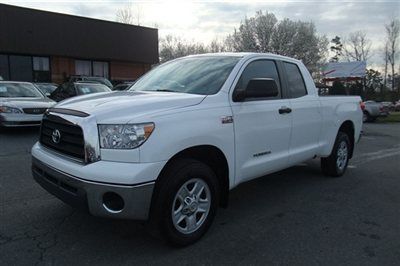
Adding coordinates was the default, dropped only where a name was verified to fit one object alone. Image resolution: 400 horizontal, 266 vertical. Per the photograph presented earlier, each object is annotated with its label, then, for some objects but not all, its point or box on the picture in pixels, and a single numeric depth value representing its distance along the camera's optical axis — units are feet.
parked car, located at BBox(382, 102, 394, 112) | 79.23
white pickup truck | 11.03
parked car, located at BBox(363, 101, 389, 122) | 74.28
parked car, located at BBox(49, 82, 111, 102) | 43.70
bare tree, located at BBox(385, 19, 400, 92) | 200.64
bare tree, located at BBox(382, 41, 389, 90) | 211.00
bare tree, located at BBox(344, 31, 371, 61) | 243.60
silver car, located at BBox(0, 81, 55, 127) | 33.63
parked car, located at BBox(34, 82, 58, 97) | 63.33
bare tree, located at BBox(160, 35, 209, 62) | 229.66
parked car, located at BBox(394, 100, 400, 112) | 132.36
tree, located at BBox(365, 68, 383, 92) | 190.75
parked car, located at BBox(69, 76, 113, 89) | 68.31
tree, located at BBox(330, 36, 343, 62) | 266.81
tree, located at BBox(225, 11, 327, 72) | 171.22
